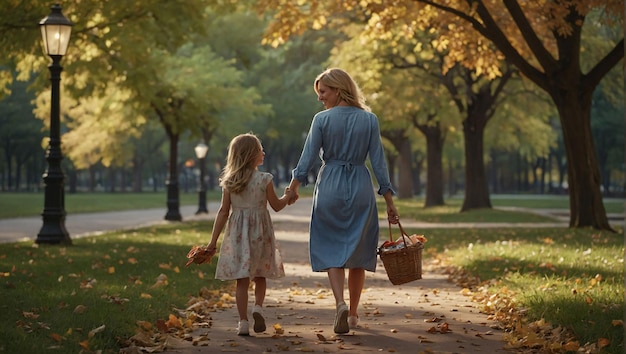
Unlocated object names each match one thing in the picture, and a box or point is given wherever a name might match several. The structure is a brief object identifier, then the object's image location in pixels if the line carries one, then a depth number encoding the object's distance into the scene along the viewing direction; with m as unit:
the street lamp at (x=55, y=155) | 17.06
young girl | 8.00
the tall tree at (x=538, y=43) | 18.97
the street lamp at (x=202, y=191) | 38.80
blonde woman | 8.03
